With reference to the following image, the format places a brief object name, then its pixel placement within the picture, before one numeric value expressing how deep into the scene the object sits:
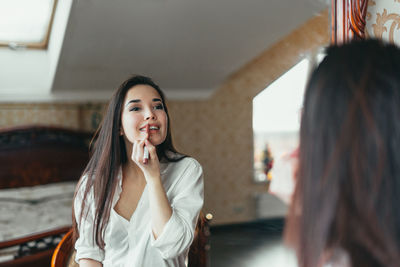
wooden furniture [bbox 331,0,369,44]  0.83
